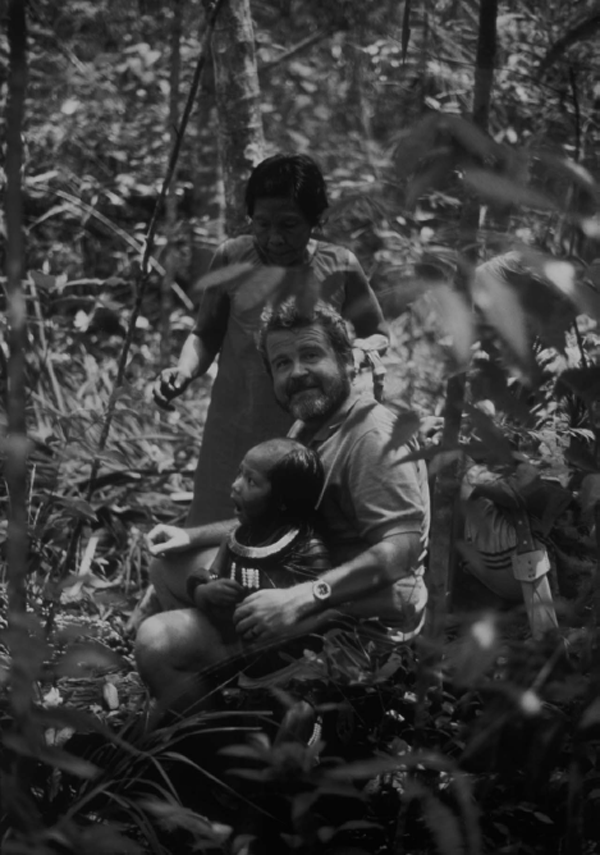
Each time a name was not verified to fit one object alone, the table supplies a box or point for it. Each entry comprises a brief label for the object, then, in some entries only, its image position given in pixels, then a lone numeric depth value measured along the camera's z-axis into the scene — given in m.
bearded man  2.59
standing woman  3.53
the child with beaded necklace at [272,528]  2.69
